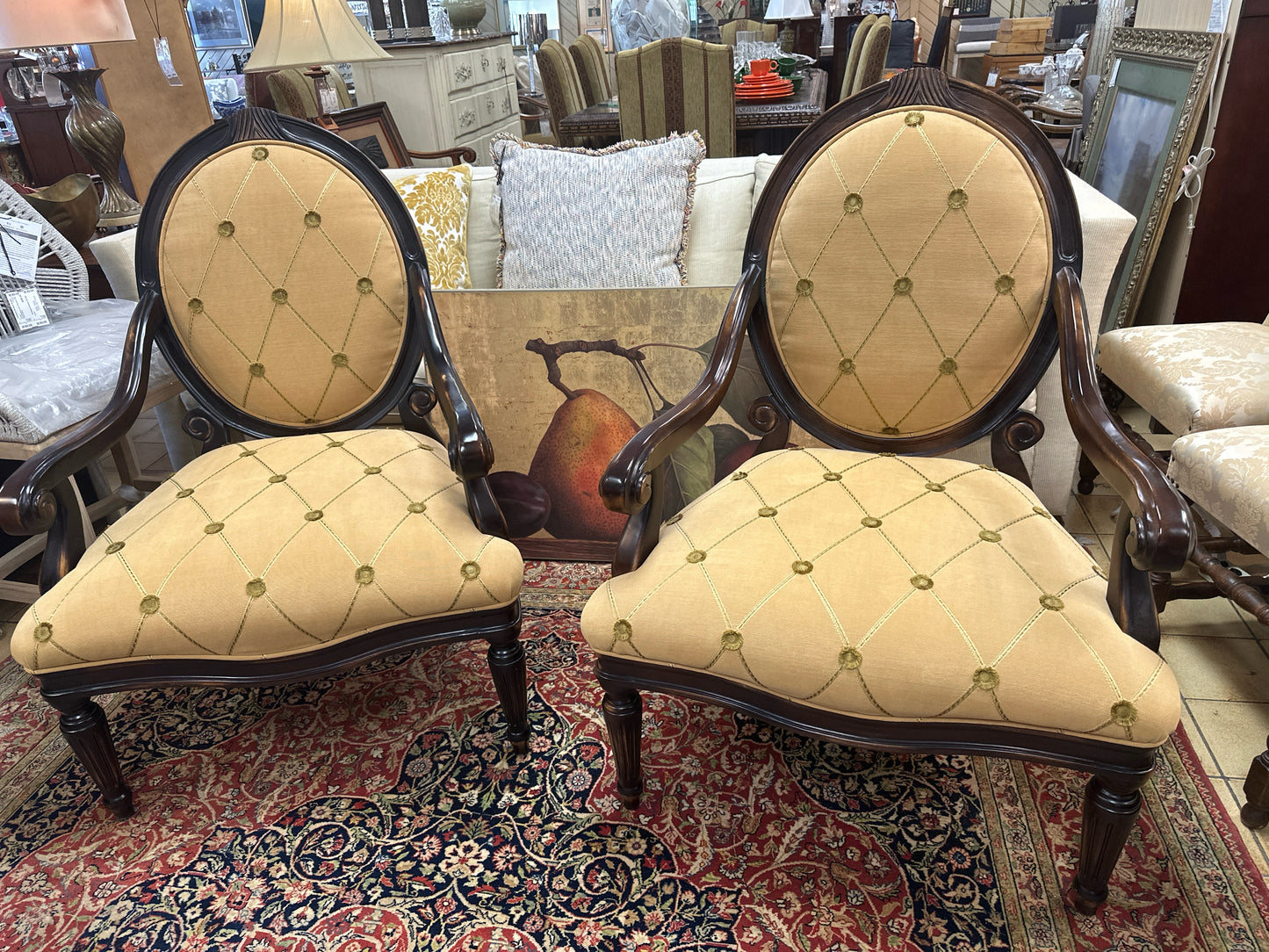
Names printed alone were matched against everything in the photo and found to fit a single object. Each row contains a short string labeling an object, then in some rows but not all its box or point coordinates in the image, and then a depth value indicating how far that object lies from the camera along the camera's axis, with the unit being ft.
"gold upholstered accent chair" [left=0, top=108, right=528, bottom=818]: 4.06
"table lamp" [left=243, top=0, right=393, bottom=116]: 7.75
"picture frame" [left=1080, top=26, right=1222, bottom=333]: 7.10
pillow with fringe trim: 6.43
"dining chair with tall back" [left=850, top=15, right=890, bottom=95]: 12.47
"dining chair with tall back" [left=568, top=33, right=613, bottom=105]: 15.81
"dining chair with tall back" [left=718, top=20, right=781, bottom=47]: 20.30
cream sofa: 5.60
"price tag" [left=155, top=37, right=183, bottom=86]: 11.44
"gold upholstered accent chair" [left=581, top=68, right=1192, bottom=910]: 3.32
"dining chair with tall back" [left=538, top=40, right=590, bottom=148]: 13.24
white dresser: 15.20
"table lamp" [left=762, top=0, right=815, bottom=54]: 17.87
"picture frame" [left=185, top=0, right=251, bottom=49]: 21.45
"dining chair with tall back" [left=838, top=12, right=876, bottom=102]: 13.75
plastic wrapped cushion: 5.50
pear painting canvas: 6.03
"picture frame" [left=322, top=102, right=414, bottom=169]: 8.82
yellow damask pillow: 6.75
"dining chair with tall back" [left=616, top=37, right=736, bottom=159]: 10.39
